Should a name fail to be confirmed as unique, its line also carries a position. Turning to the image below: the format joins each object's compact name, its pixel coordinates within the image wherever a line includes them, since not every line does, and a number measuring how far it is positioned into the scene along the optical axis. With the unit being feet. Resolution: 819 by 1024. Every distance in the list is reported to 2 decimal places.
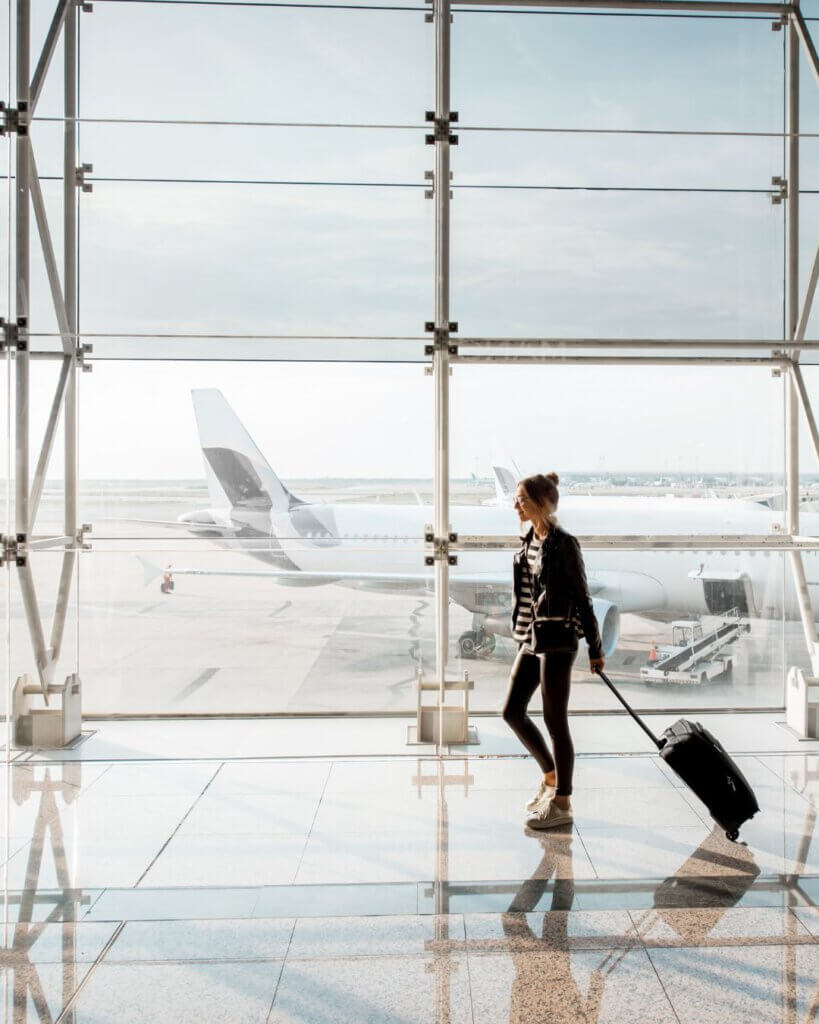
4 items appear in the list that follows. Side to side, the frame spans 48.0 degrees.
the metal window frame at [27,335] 14.30
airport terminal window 15.70
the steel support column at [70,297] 15.26
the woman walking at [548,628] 10.61
